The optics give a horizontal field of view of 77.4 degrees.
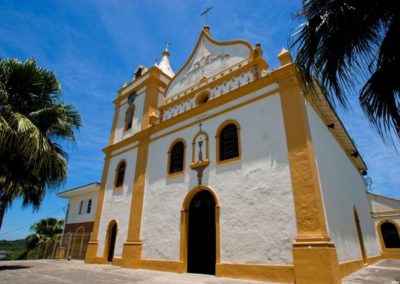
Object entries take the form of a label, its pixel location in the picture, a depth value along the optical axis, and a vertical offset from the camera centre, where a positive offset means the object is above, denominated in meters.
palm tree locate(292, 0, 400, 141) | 3.09 +2.43
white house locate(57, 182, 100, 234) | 19.34 +2.70
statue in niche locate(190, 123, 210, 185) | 10.01 +3.49
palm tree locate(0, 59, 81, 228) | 8.29 +3.57
